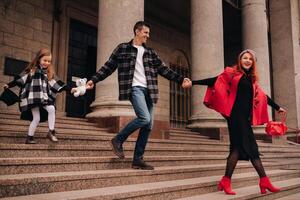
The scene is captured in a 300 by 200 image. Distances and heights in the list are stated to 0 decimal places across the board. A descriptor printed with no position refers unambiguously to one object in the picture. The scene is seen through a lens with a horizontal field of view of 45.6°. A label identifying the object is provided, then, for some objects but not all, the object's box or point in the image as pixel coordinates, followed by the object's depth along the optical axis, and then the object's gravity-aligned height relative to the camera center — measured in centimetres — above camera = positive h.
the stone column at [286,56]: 1495 +353
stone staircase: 350 -41
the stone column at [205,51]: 1040 +256
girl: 496 +67
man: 456 +77
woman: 446 +42
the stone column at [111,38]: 729 +208
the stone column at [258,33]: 1255 +379
